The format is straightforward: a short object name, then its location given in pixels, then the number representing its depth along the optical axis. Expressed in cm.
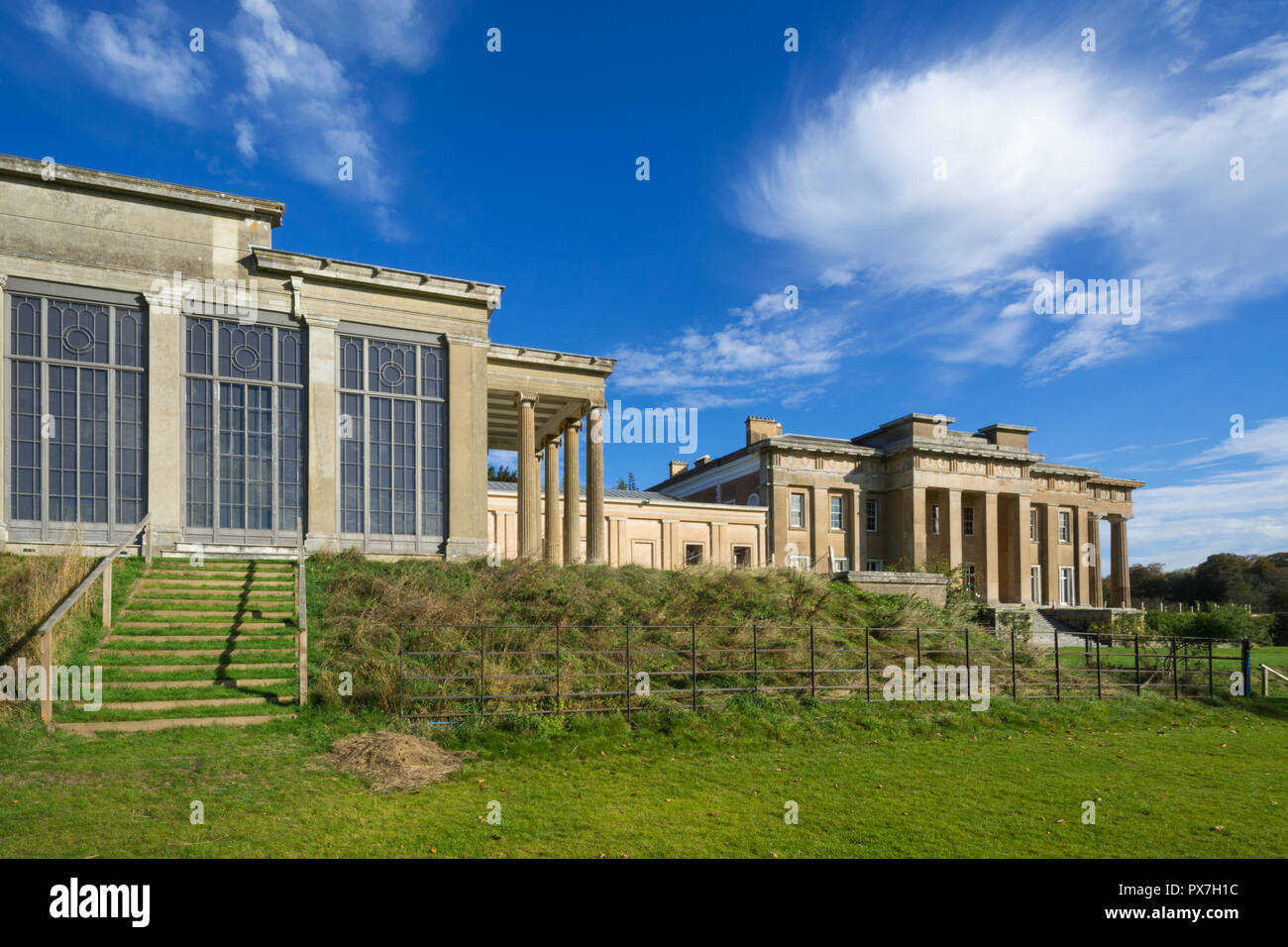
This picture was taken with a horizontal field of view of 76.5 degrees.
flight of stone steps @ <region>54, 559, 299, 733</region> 1193
